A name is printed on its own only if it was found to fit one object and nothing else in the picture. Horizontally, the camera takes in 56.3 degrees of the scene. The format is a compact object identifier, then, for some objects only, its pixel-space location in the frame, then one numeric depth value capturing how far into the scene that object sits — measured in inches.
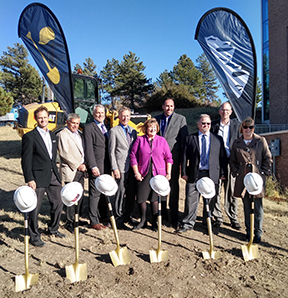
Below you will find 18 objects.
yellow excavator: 417.1
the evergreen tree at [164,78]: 1731.5
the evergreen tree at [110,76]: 1545.3
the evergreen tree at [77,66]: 2037.6
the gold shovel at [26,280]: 114.7
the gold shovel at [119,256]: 136.1
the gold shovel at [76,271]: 121.9
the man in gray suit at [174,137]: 187.5
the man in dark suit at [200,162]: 174.7
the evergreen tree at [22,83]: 1539.1
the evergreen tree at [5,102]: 1031.0
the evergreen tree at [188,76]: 1672.0
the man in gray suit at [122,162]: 177.9
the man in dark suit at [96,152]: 176.1
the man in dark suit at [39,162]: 149.3
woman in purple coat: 172.6
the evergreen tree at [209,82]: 2095.2
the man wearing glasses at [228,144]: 185.3
